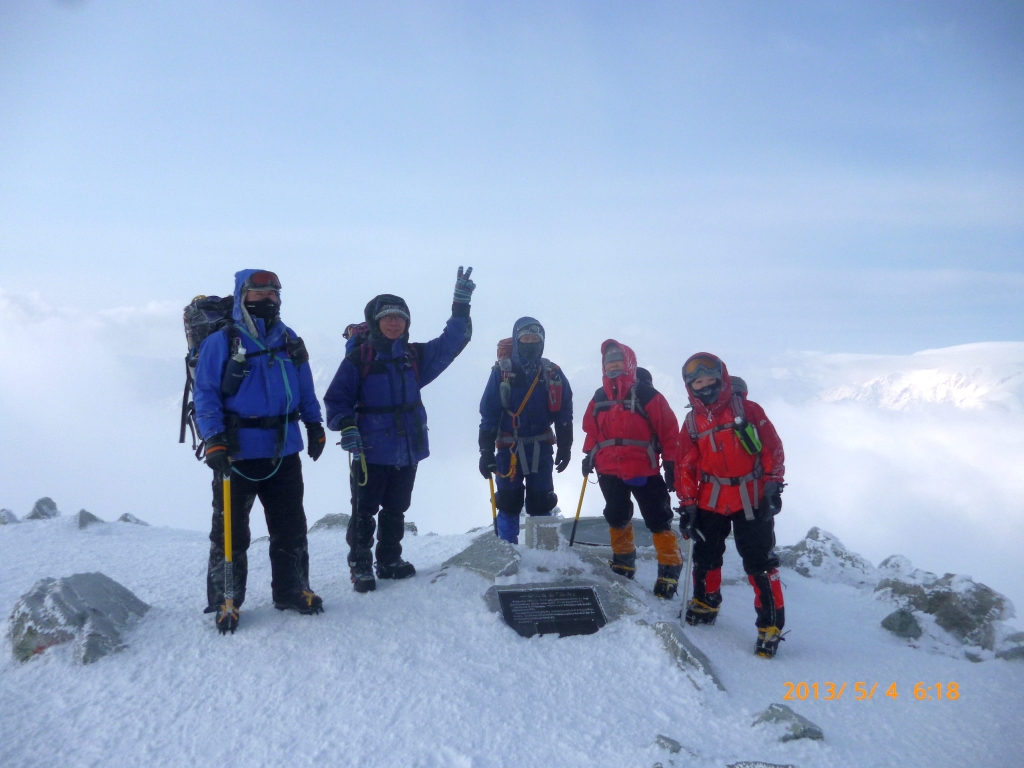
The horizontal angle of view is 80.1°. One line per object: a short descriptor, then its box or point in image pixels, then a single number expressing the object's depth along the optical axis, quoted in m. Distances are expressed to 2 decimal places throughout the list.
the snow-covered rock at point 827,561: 8.72
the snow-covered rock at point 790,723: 3.65
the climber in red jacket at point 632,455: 6.15
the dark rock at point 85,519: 9.58
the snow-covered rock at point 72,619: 4.32
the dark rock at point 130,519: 10.80
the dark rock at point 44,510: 10.59
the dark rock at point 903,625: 6.42
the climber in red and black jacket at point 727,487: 5.11
